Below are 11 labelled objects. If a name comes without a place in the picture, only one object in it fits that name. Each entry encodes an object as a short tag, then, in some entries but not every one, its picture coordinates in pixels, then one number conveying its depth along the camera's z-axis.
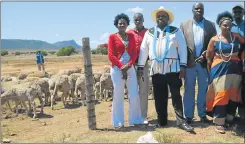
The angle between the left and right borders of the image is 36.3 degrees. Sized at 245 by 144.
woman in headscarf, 6.96
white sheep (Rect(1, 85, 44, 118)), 10.75
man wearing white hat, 7.23
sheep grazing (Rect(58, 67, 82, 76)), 16.88
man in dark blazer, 7.51
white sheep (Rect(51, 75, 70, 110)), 12.20
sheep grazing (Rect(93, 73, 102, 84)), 14.19
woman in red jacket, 7.46
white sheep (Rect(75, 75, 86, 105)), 12.49
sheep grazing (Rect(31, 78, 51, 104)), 12.67
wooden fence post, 7.91
